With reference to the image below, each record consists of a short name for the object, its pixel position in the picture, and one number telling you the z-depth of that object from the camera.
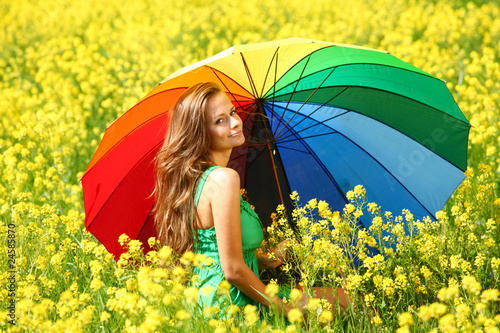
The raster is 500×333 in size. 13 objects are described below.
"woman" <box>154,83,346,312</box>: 4.69
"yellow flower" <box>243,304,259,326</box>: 4.41
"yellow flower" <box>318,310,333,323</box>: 4.52
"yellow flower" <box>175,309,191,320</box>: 4.41
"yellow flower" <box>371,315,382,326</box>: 4.65
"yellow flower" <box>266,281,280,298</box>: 4.55
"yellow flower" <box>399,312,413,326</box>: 4.35
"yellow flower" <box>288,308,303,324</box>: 4.42
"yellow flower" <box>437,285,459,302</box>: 4.39
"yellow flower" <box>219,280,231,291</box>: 4.54
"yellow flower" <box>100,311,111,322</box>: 4.54
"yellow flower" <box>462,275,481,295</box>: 4.42
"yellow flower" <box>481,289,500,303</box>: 4.35
